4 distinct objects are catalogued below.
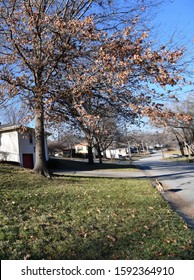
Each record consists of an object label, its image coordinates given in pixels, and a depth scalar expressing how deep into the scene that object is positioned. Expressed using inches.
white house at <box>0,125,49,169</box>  870.3
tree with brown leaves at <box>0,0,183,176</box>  276.6
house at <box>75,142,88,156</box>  2532.1
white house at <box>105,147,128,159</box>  2629.3
